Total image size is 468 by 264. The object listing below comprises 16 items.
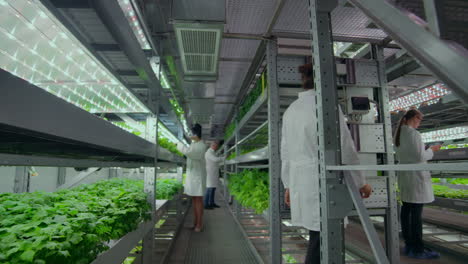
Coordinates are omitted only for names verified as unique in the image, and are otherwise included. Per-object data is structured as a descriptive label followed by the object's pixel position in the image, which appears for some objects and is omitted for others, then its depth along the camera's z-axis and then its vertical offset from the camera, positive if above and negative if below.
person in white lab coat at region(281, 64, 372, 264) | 1.95 +0.03
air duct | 2.58 +1.49
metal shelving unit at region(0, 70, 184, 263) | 0.77 +0.13
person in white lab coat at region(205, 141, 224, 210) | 7.60 -0.28
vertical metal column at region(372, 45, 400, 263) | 2.94 -0.13
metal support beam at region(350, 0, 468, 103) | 0.66 +0.34
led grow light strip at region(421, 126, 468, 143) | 5.29 +0.68
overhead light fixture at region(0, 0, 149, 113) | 1.04 +0.55
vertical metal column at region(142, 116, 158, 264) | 2.77 -0.20
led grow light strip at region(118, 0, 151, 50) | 2.32 +1.42
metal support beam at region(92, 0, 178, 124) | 1.56 +0.90
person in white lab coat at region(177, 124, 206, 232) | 5.23 -0.15
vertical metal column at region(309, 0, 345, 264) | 1.40 +0.21
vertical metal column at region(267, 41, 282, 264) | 3.00 +0.22
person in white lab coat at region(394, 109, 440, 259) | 3.35 -0.27
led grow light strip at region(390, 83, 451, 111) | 4.59 +1.30
